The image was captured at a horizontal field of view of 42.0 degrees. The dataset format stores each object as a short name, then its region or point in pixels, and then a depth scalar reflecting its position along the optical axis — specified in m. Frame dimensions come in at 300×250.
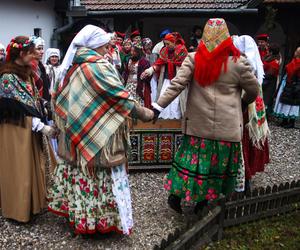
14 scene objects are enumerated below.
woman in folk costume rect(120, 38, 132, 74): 7.86
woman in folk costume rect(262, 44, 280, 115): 7.96
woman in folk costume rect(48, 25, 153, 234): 2.88
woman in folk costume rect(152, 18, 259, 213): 3.21
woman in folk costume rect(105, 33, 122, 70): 7.48
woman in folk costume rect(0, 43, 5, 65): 6.06
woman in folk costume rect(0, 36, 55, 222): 3.21
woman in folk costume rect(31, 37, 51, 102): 3.99
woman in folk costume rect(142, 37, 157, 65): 8.00
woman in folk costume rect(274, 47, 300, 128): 7.70
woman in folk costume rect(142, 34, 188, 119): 6.10
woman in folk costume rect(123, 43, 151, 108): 6.66
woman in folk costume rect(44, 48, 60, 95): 5.67
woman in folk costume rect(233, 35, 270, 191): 3.71
